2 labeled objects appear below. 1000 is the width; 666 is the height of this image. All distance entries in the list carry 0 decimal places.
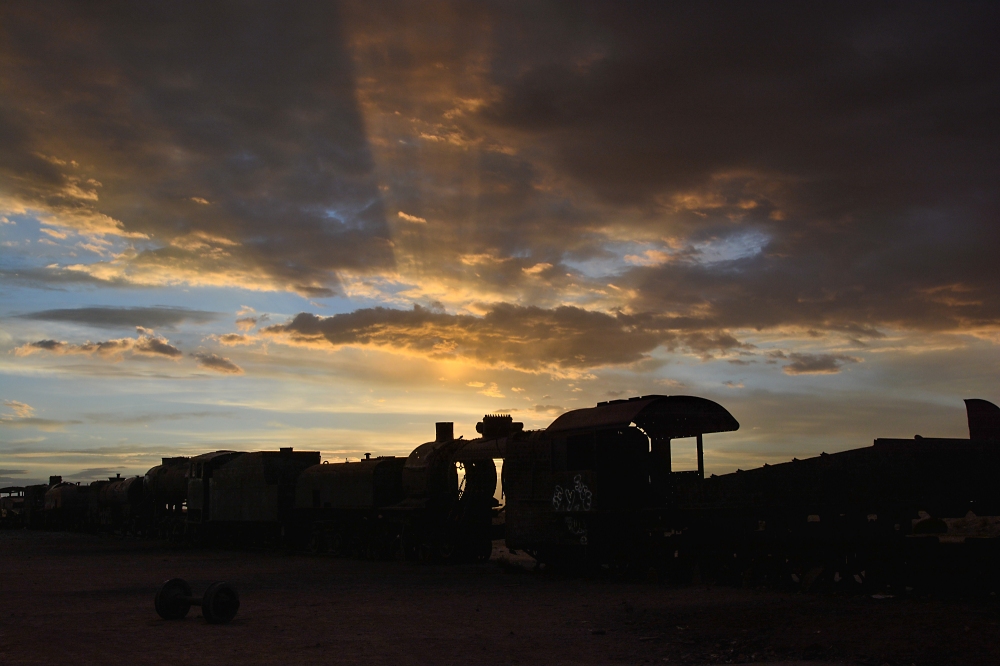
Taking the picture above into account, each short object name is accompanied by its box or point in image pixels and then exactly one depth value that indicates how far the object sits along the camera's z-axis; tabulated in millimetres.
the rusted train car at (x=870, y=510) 14852
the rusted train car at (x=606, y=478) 19672
